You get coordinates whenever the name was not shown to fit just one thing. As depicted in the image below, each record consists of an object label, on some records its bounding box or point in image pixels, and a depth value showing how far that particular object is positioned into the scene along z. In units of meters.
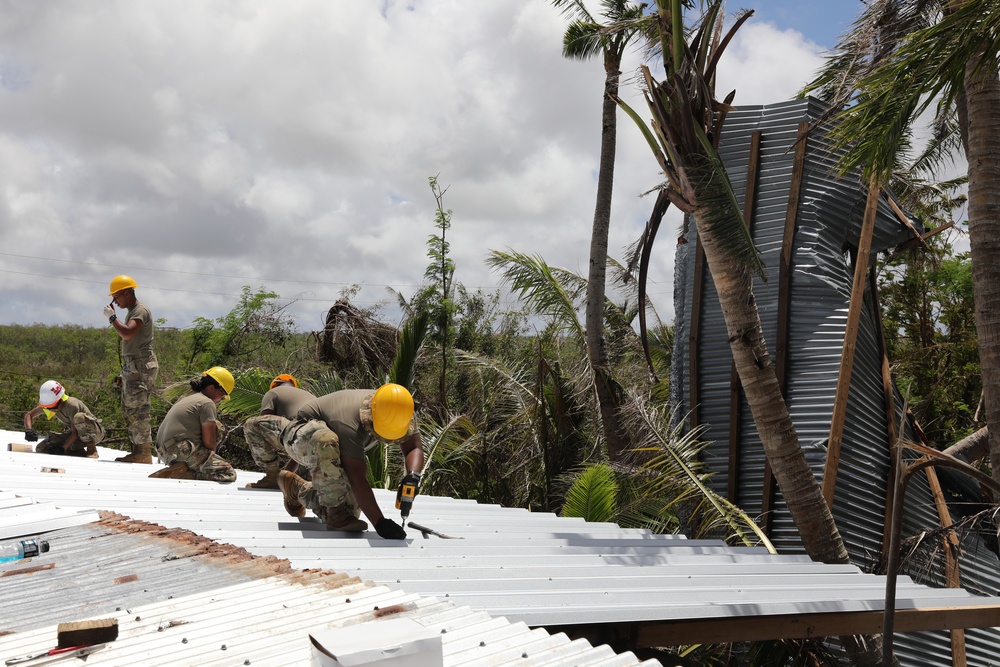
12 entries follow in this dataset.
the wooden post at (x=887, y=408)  9.04
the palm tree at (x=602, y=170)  12.66
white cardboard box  2.11
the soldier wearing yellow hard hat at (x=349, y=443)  5.31
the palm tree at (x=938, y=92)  6.43
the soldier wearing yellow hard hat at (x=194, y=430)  8.38
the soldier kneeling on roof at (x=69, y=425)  10.34
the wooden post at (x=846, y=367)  8.60
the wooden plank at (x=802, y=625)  4.41
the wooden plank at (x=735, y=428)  9.46
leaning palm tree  6.90
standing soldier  9.34
